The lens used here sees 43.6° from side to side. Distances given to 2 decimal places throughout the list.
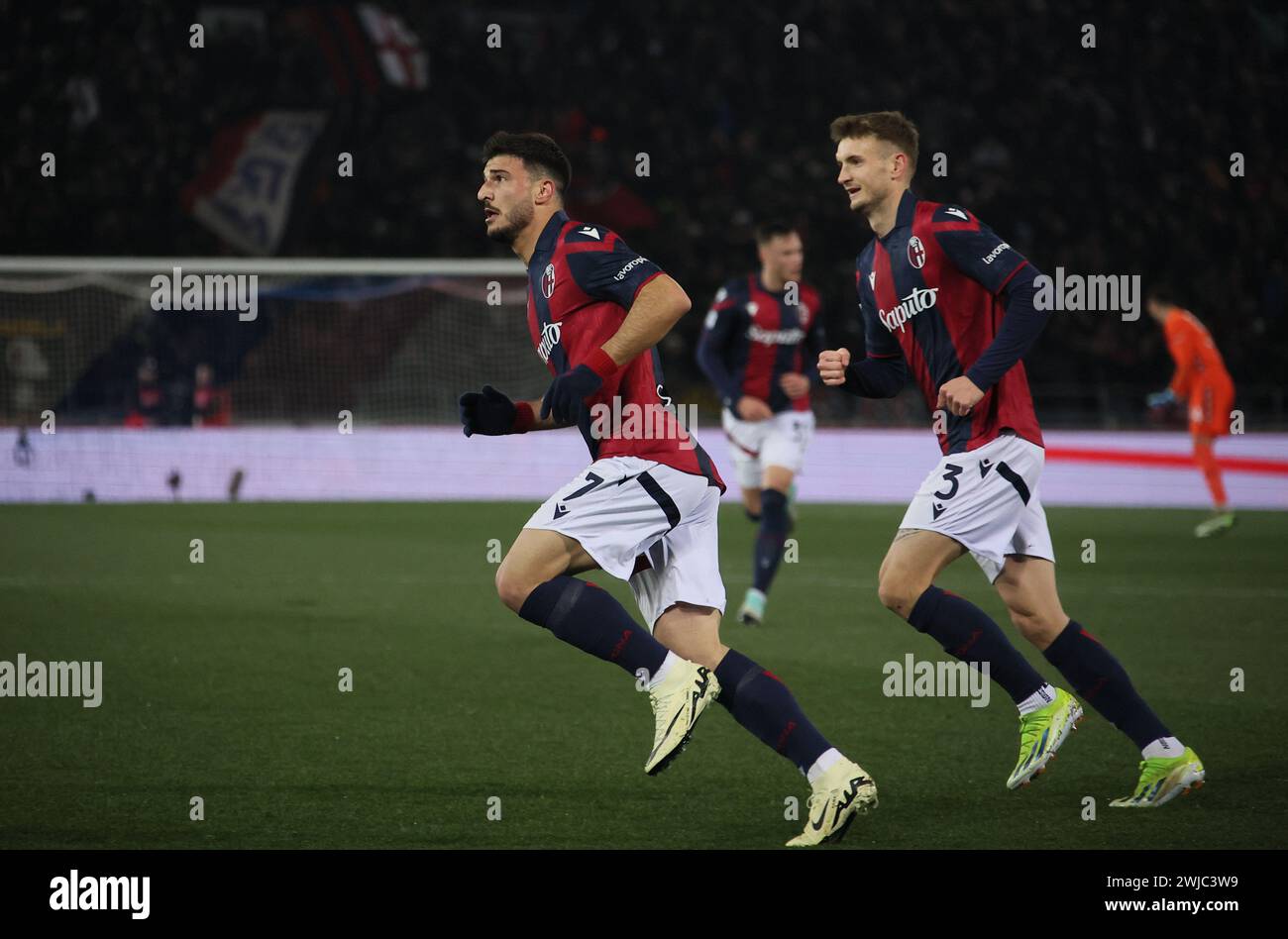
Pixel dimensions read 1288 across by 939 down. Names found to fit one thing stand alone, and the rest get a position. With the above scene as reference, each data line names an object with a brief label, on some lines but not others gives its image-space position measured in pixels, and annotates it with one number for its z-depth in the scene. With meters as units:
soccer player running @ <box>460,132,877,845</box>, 4.40
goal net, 18.00
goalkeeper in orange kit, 15.07
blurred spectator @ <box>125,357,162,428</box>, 18.22
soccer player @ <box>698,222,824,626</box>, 9.59
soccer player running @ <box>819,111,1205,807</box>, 4.91
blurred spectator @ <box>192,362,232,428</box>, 18.28
